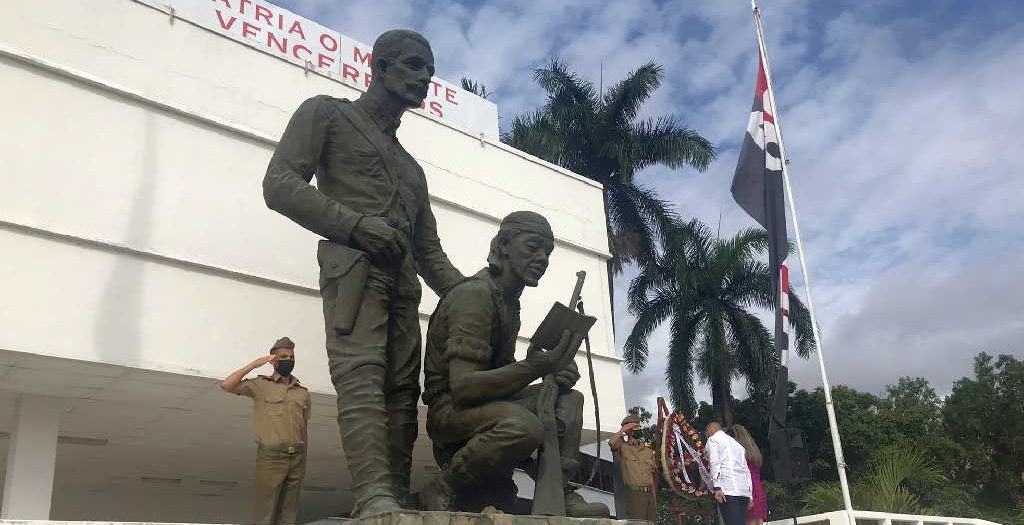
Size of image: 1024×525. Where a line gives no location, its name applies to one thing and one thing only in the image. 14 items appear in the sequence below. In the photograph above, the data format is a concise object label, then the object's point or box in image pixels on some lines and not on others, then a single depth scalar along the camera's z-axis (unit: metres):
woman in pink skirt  8.26
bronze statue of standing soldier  3.25
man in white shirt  7.50
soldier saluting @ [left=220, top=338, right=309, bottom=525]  5.51
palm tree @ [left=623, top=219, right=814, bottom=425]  25.44
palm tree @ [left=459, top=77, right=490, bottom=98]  25.76
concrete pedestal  2.80
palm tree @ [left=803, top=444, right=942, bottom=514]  11.50
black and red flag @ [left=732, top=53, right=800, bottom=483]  11.37
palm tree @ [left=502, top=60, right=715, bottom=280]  25.00
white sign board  9.62
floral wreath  10.58
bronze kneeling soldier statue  3.33
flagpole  9.50
